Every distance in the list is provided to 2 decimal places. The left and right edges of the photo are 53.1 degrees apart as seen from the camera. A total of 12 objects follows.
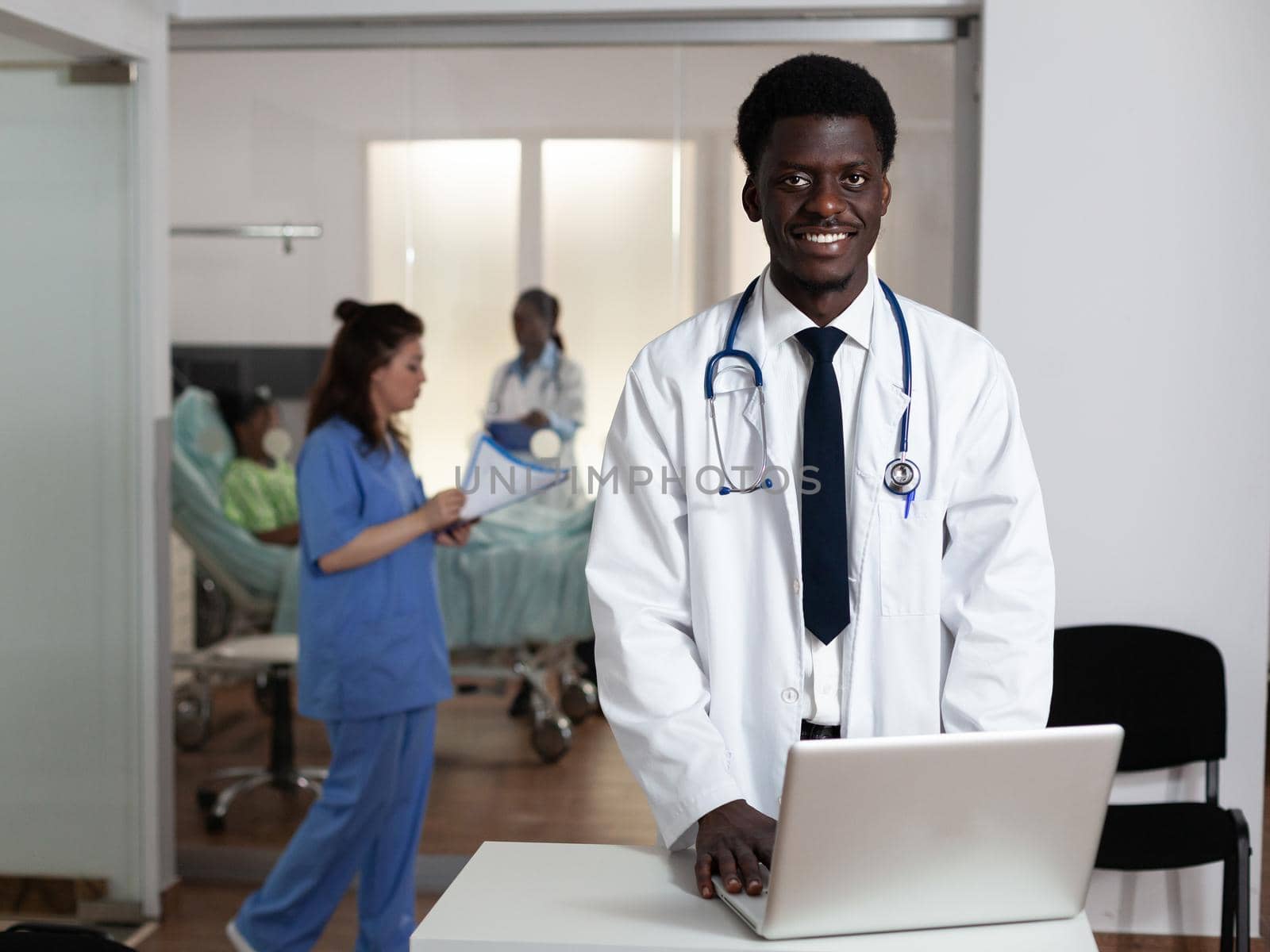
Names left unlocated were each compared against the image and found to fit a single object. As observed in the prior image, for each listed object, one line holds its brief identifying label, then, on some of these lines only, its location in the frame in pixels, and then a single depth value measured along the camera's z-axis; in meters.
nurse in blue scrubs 2.63
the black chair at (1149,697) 2.68
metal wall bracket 3.12
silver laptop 1.03
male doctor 1.51
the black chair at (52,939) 1.73
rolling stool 3.22
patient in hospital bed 3.17
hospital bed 3.13
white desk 1.10
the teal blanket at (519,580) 3.12
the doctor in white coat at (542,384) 3.09
